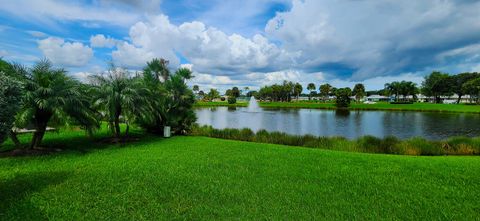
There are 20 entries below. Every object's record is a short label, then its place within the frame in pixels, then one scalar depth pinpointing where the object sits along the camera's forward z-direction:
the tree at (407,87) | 102.44
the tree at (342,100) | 69.75
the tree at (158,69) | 17.64
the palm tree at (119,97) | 11.12
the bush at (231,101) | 102.06
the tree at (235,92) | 153.74
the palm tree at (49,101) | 8.26
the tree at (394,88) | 105.31
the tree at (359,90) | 104.50
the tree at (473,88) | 69.88
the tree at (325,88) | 115.56
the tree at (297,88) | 120.50
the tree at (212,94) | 133.00
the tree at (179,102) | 15.40
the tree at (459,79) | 89.25
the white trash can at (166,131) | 14.55
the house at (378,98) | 136.48
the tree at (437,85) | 91.38
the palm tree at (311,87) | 128.88
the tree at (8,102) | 4.33
